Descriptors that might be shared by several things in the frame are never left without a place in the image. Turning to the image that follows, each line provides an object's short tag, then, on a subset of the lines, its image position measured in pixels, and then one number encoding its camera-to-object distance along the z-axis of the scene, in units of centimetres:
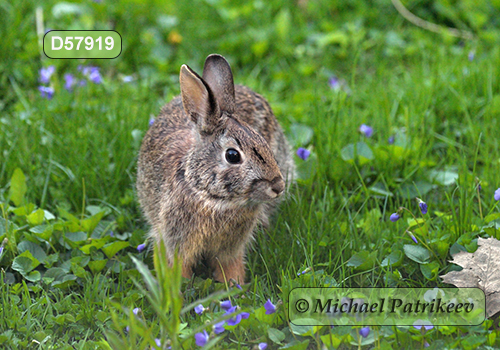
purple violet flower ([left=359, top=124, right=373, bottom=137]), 1052
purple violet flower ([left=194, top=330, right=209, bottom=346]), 610
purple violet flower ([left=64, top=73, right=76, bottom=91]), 1226
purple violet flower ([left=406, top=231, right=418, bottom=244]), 763
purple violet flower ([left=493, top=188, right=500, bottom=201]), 765
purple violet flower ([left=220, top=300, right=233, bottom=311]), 691
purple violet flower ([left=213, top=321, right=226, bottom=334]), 639
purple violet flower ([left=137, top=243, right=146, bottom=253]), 855
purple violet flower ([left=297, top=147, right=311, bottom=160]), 992
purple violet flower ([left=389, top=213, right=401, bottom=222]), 774
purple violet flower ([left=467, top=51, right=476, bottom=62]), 1227
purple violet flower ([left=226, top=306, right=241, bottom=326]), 661
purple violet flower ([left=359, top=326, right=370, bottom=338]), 644
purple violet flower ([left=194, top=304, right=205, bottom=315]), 702
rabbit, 736
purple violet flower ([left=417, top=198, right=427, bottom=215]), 770
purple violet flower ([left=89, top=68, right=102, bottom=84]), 1180
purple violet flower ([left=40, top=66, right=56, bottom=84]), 1197
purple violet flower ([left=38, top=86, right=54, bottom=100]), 1152
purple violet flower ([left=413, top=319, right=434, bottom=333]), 648
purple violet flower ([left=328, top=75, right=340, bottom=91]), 1346
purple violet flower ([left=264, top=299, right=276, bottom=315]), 679
